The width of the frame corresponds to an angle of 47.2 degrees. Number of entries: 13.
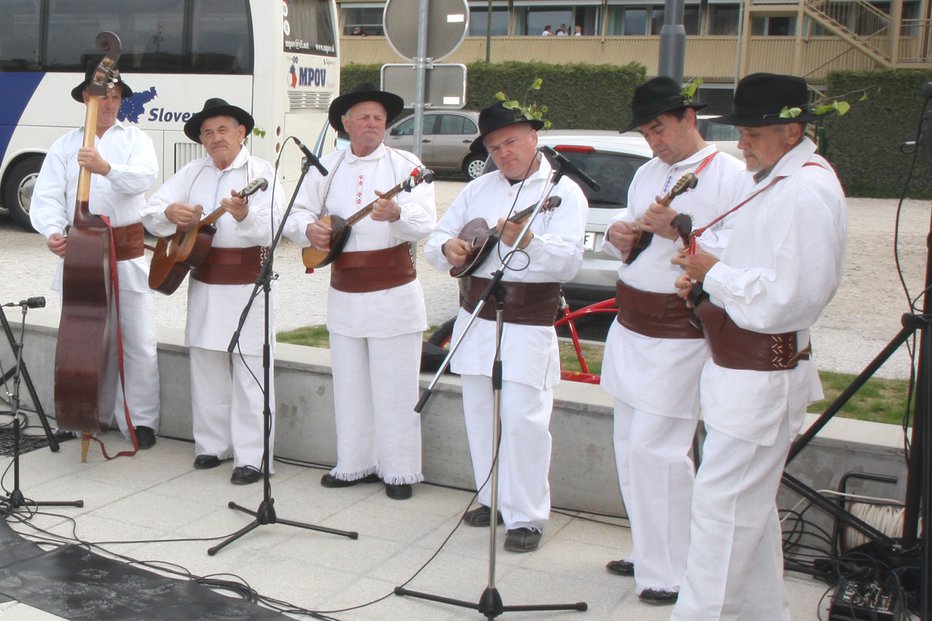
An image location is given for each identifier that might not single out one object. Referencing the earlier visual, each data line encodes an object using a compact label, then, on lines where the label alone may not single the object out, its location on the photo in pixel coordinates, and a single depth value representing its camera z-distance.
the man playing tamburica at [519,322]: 4.44
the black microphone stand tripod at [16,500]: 4.82
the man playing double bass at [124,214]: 5.71
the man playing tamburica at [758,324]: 3.17
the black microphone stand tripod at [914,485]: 3.48
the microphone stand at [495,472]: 3.69
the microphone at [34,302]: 5.35
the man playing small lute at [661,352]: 3.94
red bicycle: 5.80
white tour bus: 13.16
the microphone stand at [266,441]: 4.61
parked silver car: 21.98
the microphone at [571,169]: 3.86
